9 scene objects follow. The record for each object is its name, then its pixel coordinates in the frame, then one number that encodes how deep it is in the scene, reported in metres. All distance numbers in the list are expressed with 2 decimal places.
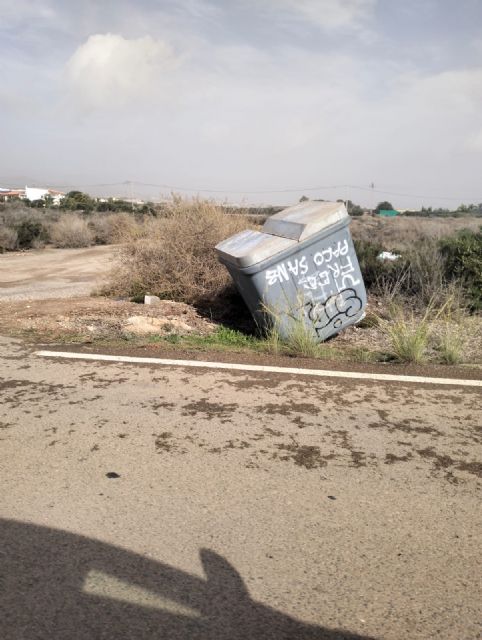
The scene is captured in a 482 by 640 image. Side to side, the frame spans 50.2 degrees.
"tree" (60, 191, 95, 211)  46.35
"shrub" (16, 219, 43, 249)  23.27
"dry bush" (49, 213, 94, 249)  24.81
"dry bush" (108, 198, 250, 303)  9.22
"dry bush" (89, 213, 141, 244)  26.26
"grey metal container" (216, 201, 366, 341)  6.17
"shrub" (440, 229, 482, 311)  8.42
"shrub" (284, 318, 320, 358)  5.69
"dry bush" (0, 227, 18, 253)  22.12
